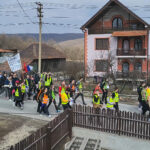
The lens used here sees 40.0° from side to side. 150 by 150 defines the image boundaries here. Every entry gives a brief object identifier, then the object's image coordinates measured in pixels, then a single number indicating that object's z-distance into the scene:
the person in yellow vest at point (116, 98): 9.95
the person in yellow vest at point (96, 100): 9.55
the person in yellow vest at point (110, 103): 9.53
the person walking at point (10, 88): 13.40
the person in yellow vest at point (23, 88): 12.36
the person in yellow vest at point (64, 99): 10.07
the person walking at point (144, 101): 10.19
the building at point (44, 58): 31.78
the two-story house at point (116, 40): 23.77
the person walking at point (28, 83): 13.39
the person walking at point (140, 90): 11.25
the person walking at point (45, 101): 10.28
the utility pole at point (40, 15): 18.05
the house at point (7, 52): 37.81
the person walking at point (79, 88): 12.59
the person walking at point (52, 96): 10.71
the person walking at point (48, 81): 13.87
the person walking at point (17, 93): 11.30
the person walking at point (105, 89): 13.10
